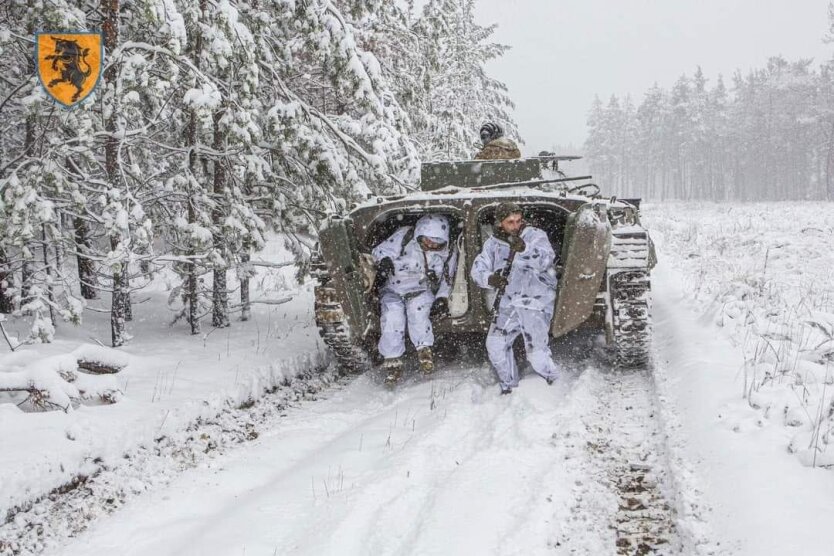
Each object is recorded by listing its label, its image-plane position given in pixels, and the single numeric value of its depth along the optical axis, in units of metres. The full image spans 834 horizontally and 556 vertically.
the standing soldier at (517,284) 5.22
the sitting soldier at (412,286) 5.60
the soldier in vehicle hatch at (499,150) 7.99
